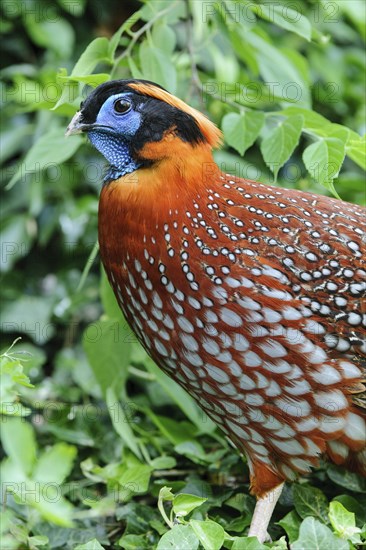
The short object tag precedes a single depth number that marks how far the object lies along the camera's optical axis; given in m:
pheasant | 4.00
